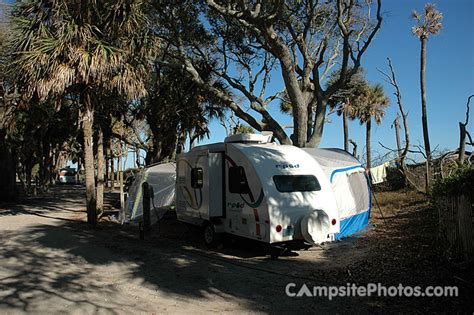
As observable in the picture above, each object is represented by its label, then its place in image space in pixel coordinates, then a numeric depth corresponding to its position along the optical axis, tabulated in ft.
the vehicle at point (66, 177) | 184.85
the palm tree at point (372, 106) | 101.65
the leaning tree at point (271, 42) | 47.62
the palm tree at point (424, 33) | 72.33
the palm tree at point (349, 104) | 93.56
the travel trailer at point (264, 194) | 30.40
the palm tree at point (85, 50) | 38.75
